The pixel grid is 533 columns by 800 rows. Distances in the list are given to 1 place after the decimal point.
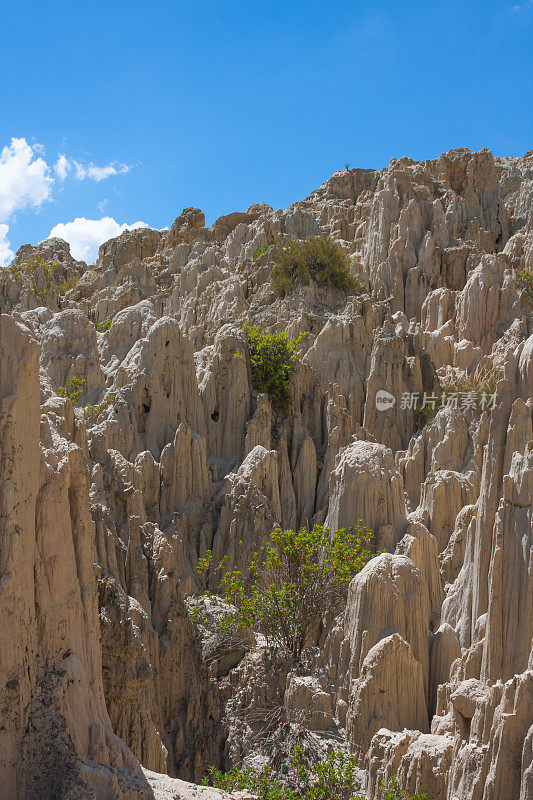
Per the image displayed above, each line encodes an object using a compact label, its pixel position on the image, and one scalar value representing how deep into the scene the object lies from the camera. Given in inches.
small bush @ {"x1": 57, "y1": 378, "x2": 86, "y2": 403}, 1113.4
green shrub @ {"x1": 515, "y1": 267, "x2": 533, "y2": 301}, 1430.9
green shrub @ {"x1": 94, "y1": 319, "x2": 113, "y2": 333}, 1550.2
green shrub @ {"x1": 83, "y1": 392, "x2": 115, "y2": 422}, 1077.8
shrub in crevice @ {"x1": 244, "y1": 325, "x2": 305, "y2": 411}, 1252.5
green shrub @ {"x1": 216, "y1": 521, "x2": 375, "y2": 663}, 765.3
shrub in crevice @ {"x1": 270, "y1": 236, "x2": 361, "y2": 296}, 1541.6
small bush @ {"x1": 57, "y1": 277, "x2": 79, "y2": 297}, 1966.0
